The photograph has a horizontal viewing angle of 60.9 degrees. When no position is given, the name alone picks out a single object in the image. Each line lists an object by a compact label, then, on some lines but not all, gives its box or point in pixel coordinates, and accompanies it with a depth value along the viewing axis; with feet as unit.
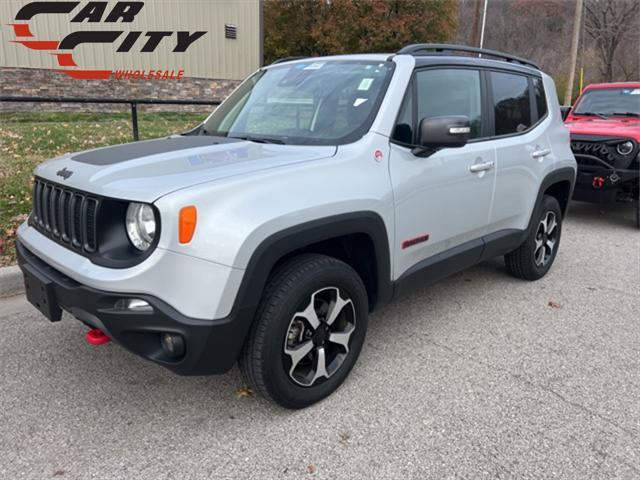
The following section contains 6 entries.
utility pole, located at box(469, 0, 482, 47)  93.80
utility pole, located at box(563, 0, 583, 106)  67.46
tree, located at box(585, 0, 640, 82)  100.37
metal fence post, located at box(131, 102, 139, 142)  21.39
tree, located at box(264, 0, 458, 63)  89.25
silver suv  7.59
